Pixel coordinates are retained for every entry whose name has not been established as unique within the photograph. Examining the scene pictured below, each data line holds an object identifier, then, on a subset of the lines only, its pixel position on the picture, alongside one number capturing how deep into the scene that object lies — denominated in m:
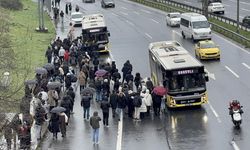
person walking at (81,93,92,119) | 31.02
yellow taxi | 47.78
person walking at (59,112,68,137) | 28.16
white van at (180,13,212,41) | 56.81
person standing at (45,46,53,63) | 44.03
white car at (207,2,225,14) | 78.25
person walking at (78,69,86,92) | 36.28
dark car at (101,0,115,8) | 89.88
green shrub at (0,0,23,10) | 74.31
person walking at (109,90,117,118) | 31.23
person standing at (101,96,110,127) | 29.78
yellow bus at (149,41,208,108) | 32.47
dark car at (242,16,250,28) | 62.66
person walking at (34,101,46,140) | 27.86
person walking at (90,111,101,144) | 27.25
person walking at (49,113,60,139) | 28.30
